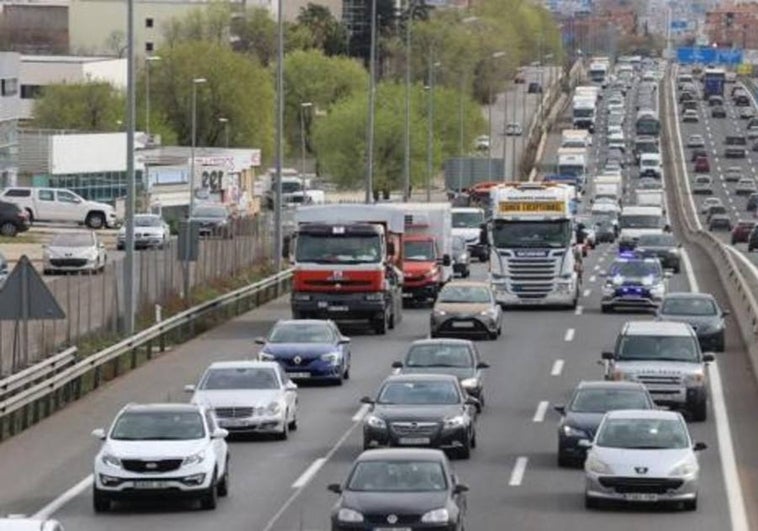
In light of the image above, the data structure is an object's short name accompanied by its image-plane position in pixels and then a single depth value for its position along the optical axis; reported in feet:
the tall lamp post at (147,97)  425.69
